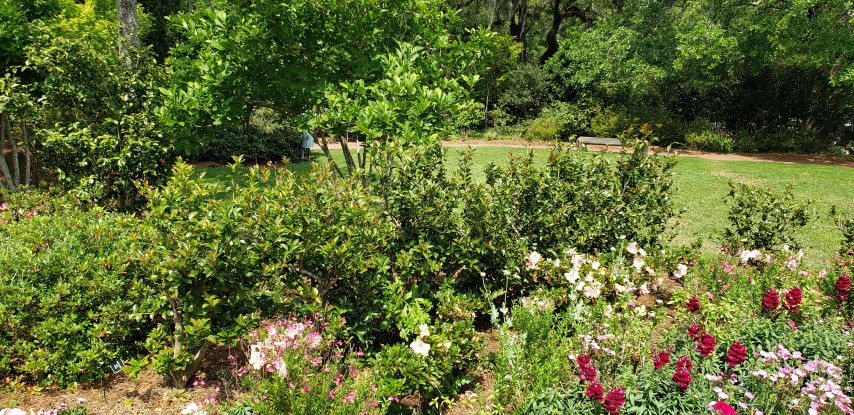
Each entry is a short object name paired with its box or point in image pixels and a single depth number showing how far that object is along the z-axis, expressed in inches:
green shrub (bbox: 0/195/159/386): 117.6
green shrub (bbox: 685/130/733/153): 633.6
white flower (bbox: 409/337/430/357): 111.1
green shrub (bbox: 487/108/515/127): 801.0
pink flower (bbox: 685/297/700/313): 128.0
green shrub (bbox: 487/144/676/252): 166.9
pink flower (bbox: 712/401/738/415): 85.1
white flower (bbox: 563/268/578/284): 145.9
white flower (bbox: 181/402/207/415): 101.0
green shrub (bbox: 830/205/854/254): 187.8
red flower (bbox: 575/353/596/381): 104.0
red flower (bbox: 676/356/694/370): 102.3
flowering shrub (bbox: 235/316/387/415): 92.2
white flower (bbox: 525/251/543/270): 153.0
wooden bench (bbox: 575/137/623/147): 614.1
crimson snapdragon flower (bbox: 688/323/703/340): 114.2
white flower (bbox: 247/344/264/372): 101.7
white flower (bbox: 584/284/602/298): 141.3
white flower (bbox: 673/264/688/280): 168.2
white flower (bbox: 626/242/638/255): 165.0
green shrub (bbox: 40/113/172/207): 197.9
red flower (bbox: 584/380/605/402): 98.3
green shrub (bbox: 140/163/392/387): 114.3
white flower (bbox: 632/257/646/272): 158.6
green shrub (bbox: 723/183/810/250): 189.2
